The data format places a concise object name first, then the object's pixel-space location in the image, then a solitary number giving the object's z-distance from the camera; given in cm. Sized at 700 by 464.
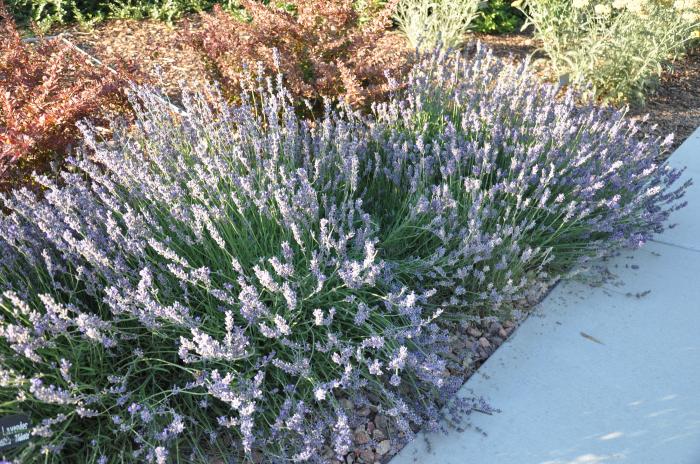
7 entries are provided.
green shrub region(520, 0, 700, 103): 488
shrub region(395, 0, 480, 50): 537
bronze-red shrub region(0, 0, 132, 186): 291
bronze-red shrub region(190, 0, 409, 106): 369
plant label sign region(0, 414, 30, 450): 179
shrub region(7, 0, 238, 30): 625
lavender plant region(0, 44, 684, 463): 203
